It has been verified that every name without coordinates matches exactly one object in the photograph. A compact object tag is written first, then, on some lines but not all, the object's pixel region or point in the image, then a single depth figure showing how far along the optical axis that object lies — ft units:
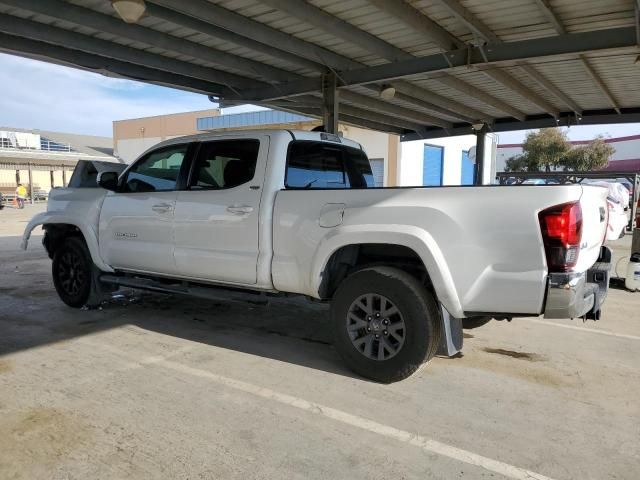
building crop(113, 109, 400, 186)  87.12
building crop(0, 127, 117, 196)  137.59
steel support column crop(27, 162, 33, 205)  118.62
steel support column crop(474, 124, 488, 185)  51.19
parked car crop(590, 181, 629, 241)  19.57
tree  124.47
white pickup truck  11.31
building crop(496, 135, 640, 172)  138.26
